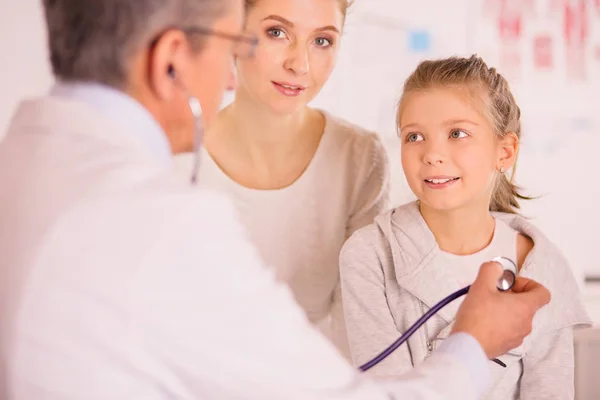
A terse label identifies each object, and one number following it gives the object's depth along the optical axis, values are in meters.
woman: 1.49
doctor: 0.77
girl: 1.42
